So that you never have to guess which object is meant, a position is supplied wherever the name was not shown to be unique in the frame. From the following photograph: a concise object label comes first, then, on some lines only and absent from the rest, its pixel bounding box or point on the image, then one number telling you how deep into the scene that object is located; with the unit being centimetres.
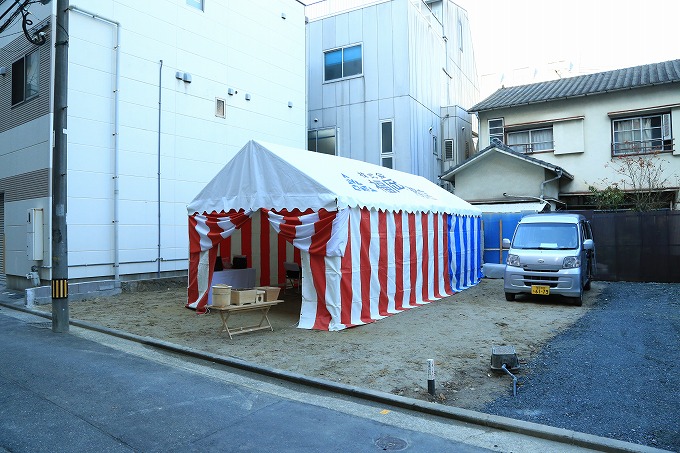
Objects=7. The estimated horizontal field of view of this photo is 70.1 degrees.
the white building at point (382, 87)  1944
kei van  1016
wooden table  748
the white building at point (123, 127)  1170
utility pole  826
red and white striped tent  830
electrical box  1134
